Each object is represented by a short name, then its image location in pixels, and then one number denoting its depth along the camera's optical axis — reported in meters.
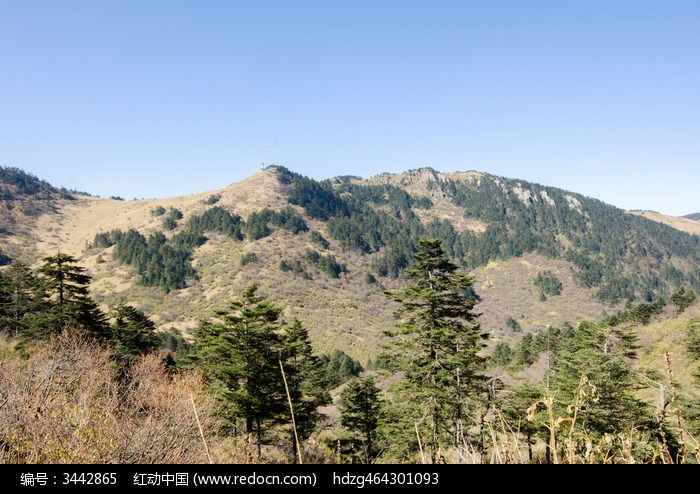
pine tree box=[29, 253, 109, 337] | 24.14
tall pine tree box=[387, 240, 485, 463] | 16.27
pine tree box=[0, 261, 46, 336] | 26.84
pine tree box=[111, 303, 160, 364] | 28.09
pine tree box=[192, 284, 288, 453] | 19.81
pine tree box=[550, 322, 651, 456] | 17.59
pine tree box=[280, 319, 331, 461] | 23.77
